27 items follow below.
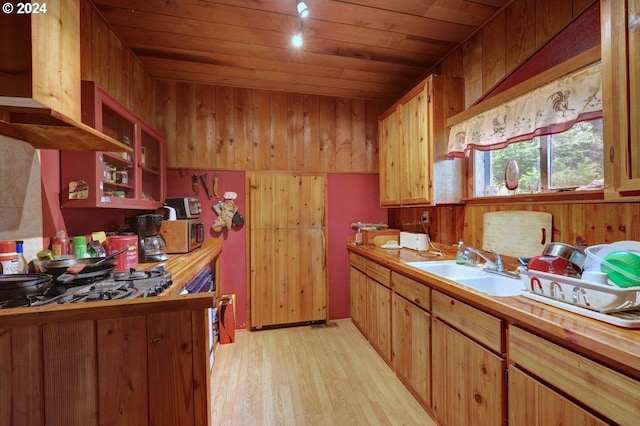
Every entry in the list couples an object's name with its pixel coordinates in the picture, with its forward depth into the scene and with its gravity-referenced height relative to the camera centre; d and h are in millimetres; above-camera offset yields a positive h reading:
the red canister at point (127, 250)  1606 -210
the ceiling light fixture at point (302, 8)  1619 +1215
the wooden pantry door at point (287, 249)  3084 -425
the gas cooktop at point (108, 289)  949 -292
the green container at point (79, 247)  1484 -171
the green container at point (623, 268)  921 -210
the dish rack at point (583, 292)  900 -306
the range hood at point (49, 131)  1012 +352
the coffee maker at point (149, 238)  1943 -175
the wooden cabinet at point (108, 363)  847 -479
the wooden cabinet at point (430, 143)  2199 +566
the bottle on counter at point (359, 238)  3071 -306
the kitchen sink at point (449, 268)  1819 -407
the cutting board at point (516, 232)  1615 -148
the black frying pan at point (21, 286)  964 -250
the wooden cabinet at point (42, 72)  939 +527
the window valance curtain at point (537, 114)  1311 +540
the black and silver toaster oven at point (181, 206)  2453 +70
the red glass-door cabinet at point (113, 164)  1526 +332
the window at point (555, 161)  1459 +287
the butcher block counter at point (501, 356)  814 -598
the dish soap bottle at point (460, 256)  1937 -327
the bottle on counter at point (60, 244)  1427 -150
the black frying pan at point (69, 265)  1208 -229
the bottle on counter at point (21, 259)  1192 -188
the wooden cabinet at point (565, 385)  778 -567
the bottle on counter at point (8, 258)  1124 -171
